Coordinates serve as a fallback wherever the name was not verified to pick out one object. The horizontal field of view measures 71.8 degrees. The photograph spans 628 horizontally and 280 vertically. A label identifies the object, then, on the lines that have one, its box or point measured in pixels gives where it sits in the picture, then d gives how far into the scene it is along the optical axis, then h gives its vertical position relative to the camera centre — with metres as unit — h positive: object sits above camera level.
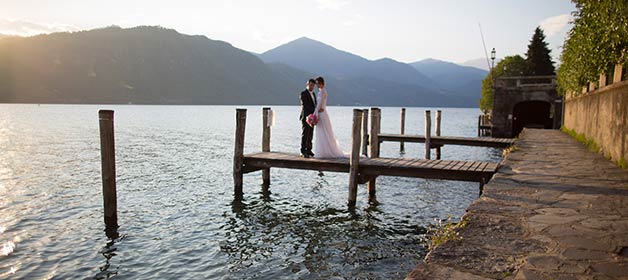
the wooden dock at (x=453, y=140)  20.84 -1.71
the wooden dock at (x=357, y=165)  11.56 -1.70
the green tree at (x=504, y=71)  65.86 +6.01
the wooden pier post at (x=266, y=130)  15.37 -0.91
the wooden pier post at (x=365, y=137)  21.48 -1.67
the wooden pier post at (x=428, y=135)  22.09 -1.44
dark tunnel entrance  49.69 -0.72
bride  12.75 -0.94
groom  13.27 -0.24
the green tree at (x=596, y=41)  9.90 +1.97
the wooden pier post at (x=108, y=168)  10.12 -1.57
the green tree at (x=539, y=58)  64.38 +7.51
